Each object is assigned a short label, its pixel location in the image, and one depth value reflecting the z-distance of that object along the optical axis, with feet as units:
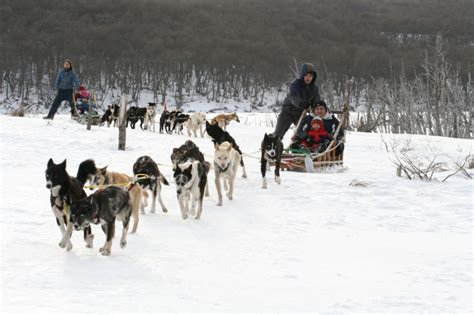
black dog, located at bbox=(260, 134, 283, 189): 55.50
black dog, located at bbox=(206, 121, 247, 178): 57.51
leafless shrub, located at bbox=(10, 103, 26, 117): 106.22
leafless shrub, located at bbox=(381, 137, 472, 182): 60.11
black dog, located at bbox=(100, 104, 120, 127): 115.01
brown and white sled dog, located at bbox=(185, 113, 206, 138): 104.91
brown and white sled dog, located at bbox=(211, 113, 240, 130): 104.04
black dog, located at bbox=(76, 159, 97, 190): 34.91
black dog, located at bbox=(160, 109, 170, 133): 108.80
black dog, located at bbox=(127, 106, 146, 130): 113.27
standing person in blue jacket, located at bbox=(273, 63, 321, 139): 69.06
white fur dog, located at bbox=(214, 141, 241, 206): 46.44
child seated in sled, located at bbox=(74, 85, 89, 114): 114.50
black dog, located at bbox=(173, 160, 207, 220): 39.39
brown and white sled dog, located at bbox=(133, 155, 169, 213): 39.59
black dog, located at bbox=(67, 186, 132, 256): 29.11
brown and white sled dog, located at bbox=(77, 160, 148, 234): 35.09
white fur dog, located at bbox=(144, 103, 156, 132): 116.20
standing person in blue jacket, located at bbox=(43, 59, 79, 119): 99.06
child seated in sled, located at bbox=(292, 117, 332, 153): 67.96
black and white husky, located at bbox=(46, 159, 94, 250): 30.16
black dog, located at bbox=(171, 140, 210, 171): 46.50
